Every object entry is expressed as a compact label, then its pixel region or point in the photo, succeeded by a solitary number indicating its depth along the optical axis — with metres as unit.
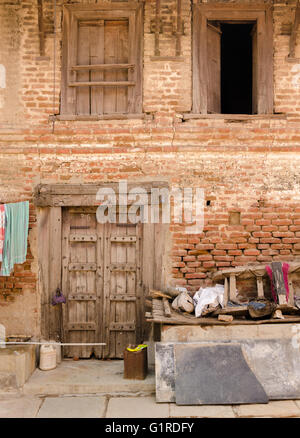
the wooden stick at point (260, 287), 5.81
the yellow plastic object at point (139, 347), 5.72
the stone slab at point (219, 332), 5.46
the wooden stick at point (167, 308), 5.43
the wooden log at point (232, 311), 5.47
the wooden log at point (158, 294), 6.06
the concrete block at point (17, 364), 5.52
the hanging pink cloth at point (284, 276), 5.65
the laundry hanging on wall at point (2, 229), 6.09
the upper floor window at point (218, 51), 6.60
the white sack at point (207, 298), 5.62
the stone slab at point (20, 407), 4.88
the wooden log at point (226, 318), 5.43
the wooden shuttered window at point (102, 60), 6.62
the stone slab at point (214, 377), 4.94
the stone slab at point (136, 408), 4.80
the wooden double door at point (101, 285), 6.54
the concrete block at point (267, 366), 5.07
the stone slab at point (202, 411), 4.71
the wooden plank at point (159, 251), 6.45
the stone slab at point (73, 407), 4.83
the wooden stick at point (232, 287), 5.86
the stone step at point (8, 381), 5.50
